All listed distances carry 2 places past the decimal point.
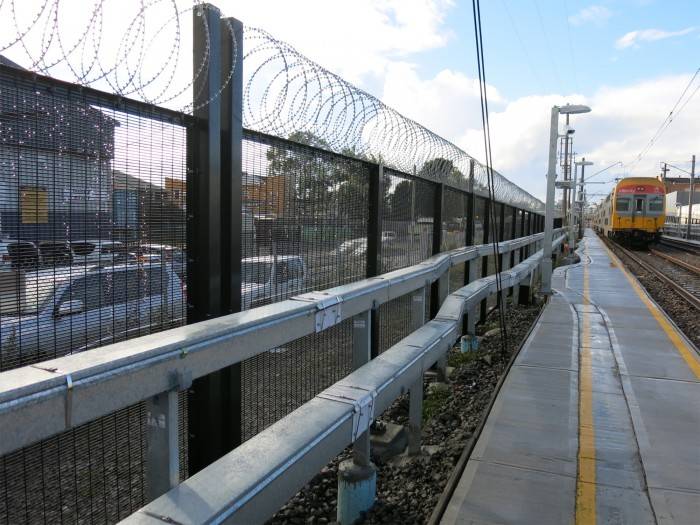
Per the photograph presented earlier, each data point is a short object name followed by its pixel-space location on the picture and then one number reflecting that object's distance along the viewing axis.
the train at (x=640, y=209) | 34.97
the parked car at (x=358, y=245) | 5.08
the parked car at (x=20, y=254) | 2.21
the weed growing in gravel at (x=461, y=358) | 7.76
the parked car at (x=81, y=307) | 2.28
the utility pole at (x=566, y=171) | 41.40
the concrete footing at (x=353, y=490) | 3.44
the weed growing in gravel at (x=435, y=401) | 5.94
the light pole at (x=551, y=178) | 13.87
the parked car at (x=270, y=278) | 3.62
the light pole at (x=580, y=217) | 60.61
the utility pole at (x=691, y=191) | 47.68
